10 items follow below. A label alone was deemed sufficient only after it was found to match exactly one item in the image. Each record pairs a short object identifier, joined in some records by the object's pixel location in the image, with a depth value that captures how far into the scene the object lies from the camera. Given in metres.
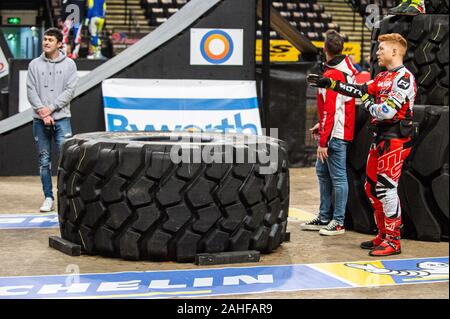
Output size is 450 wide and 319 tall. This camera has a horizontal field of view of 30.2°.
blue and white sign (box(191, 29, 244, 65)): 11.12
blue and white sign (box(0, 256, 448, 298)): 4.78
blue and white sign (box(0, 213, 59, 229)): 7.19
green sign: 24.12
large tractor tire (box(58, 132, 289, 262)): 5.56
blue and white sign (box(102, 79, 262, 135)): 10.77
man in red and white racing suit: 5.89
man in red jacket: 6.78
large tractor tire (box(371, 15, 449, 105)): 6.80
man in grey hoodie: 7.86
